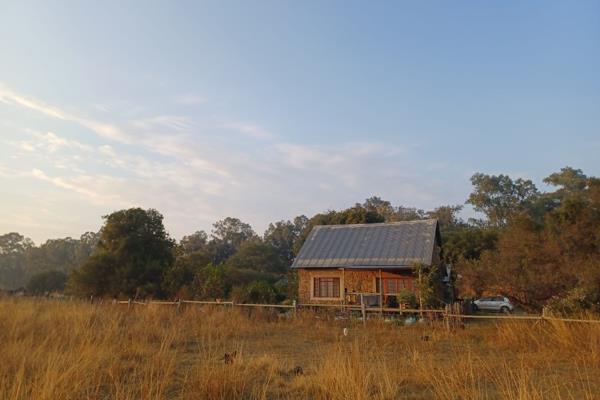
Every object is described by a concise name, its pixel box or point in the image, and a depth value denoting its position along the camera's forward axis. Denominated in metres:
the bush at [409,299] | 16.72
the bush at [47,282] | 38.91
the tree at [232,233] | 67.63
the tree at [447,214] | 56.59
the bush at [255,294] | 20.08
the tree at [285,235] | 58.22
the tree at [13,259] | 71.75
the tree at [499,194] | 53.84
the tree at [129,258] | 25.64
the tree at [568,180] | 46.81
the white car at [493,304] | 24.05
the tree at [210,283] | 20.81
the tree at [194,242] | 60.69
